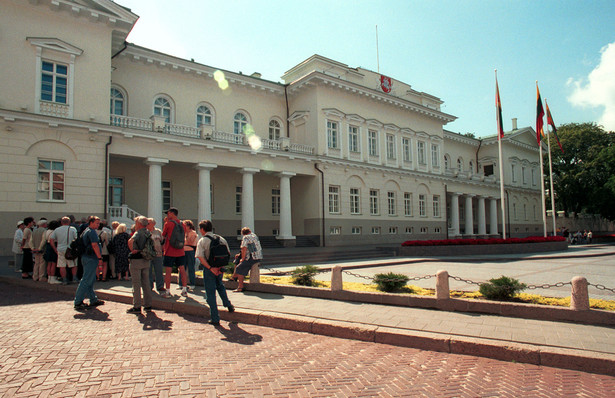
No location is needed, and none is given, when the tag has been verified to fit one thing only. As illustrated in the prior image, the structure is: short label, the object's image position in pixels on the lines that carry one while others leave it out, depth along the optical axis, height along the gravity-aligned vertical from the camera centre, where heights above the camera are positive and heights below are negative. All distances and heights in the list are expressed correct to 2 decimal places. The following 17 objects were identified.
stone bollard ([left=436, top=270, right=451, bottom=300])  8.16 -1.35
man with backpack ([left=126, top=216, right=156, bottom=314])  8.30 -0.72
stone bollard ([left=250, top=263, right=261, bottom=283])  10.78 -1.36
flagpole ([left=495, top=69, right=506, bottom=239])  26.92 +7.59
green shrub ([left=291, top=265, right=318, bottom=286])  10.57 -1.40
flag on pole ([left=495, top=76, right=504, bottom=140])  26.94 +8.00
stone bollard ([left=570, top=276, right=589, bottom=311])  6.85 -1.33
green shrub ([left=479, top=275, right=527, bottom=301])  7.92 -1.39
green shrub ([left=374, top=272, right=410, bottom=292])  9.27 -1.41
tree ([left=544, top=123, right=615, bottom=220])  46.94 +6.53
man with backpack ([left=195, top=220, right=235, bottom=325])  7.57 -0.70
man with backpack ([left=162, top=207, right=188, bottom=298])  9.93 -0.47
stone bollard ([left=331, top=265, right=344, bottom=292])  9.57 -1.39
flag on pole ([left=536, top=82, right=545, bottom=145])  30.44 +8.53
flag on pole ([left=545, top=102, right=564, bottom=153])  31.61 +8.33
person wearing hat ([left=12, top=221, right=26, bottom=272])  13.54 -0.61
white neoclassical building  17.67 +5.12
